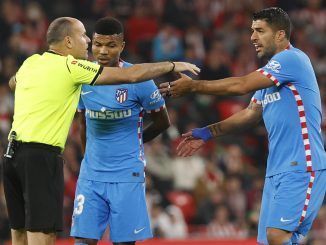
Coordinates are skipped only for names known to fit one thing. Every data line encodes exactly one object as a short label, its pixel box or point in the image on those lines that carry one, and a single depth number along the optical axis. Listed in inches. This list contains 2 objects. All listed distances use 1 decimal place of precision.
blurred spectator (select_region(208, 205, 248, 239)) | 1032.8
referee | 584.4
